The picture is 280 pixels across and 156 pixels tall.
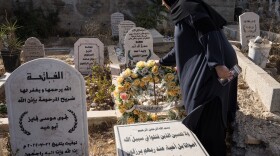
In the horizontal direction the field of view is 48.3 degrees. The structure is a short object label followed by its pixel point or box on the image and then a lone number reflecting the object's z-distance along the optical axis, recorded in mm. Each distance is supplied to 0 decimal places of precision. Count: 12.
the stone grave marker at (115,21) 9406
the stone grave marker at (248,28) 6773
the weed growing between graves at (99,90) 4663
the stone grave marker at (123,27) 7543
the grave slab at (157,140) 2418
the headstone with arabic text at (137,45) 5625
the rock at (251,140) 3029
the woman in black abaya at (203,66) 2531
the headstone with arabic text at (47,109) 2477
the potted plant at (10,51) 6043
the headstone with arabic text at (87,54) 6070
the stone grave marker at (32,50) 6266
